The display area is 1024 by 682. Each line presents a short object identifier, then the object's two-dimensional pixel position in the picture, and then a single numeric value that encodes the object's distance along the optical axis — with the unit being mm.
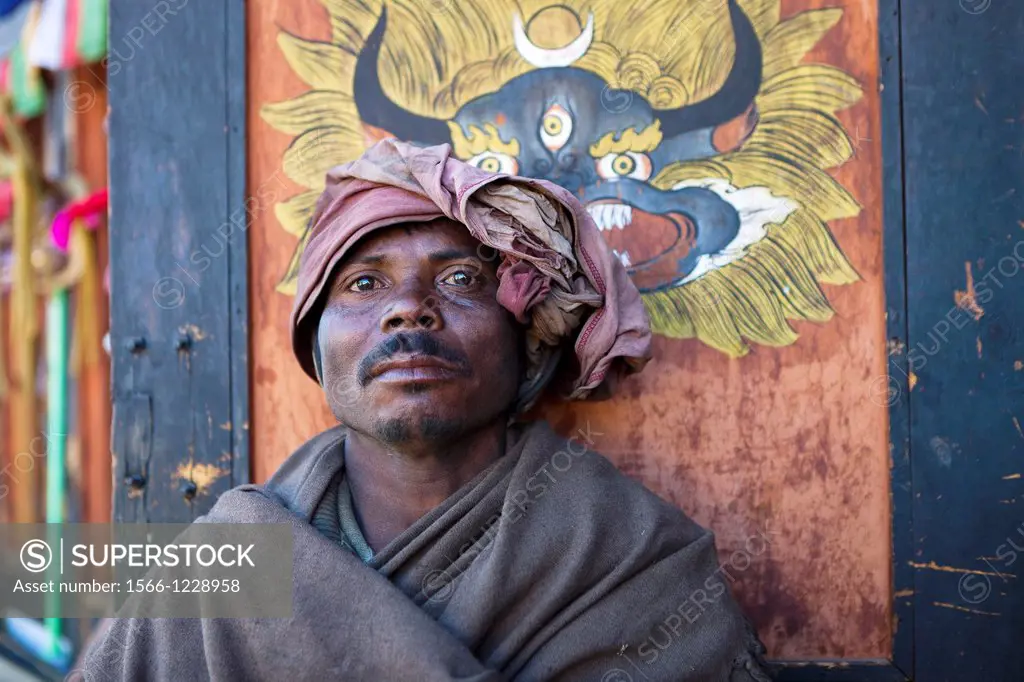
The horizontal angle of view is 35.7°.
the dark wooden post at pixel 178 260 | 1187
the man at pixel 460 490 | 1001
